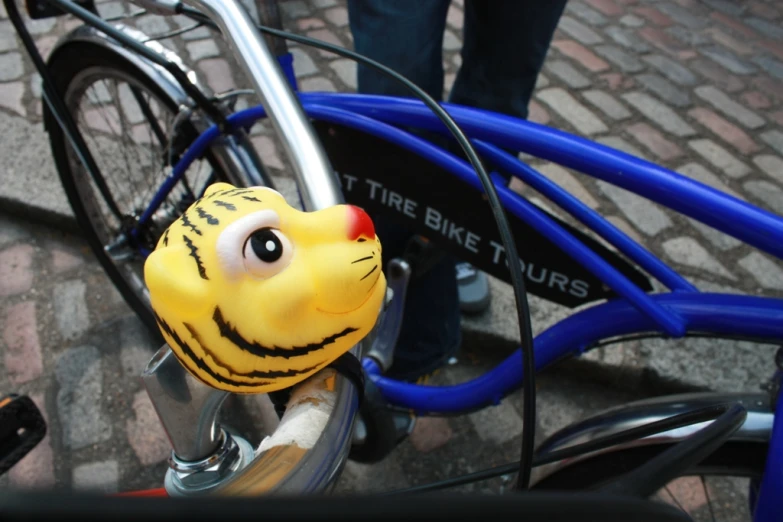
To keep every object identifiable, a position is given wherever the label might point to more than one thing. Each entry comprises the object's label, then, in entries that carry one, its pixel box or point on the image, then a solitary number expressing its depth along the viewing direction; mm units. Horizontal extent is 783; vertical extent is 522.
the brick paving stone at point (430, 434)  1570
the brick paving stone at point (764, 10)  3323
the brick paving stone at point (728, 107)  2547
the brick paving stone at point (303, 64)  2584
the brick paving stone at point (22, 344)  1620
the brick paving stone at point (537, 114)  2428
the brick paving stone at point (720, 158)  2291
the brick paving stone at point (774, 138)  2447
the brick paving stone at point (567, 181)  2119
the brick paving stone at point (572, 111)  2416
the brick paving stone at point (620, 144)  2307
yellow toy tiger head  433
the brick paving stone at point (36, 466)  1412
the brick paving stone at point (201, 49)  2631
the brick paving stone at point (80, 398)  1512
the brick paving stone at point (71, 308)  1730
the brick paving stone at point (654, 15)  3150
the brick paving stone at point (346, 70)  2547
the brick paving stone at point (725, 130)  2418
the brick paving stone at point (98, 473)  1410
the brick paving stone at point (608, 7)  3186
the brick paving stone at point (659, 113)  2461
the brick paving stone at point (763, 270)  1903
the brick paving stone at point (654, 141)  2330
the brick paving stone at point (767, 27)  3145
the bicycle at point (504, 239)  603
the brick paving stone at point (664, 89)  2613
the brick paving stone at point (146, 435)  1490
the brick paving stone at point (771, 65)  2854
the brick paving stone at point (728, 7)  3316
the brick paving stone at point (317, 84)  2504
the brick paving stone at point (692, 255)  1937
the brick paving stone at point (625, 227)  2008
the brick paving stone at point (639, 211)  2055
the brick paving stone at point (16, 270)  1817
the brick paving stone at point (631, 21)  3100
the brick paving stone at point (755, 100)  2641
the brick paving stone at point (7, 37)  2547
